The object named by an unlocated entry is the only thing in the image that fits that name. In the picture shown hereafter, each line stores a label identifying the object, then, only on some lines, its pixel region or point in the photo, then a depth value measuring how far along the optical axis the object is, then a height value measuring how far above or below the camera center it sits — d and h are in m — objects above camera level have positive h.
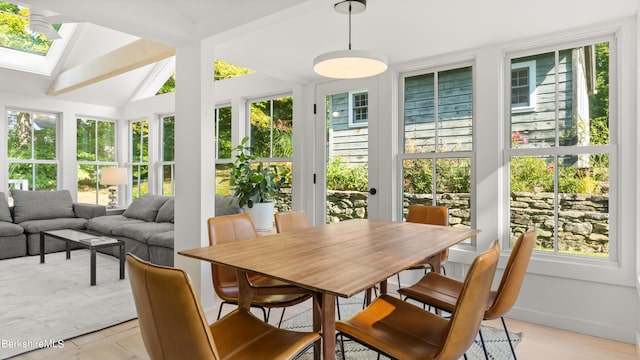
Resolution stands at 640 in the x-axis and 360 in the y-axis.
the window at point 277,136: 4.66 +0.55
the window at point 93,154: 6.62 +0.45
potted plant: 4.15 -0.15
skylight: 5.21 +2.00
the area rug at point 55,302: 2.58 -1.08
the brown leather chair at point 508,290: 1.73 -0.54
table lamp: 6.24 +0.04
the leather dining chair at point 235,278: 1.99 -0.59
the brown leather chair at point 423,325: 1.27 -0.64
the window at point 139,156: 6.92 +0.42
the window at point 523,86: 3.12 +0.79
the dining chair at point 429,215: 3.06 -0.32
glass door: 3.93 +0.30
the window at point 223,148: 5.36 +0.45
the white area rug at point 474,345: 2.37 -1.14
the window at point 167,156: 6.43 +0.39
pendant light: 2.21 +0.72
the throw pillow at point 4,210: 5.08 -0.45
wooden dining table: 1.38 -0.37
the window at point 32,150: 5.80 +0.46
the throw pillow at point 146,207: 5.28 -0.43
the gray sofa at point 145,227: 4.18 -0.63
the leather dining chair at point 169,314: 1.08 -0.41
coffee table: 3.73 -0.69
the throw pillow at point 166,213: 5.04 -0.48
